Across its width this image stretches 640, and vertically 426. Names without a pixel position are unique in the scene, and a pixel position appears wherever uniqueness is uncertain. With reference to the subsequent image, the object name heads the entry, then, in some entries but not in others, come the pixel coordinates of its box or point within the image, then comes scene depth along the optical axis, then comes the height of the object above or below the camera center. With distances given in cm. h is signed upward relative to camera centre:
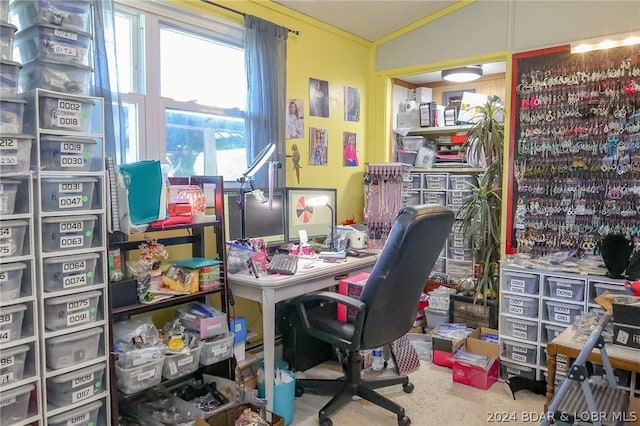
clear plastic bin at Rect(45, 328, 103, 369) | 175 -65
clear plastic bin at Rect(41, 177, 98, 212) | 175 -5
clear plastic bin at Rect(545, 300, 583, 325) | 264 -74
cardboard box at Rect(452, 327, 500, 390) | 276 -112
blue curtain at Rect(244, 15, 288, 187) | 295 +62
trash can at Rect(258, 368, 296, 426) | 233 -109
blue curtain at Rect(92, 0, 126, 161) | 216 +53
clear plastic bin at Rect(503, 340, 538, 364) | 276 -102
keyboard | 244 -45
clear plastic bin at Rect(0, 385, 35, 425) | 162 -79
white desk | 228 -56
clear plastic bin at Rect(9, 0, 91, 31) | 175 +65
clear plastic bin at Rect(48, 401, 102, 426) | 176 -92
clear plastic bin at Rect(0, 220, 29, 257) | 162 -20
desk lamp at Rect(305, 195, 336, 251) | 314 -15
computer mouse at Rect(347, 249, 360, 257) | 303 -47
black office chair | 210 -58
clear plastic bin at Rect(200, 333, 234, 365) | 222 -82
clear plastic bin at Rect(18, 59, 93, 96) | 176 +40
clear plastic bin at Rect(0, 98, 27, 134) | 162 +23
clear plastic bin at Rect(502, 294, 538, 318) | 279 -75
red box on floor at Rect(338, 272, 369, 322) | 240 -58
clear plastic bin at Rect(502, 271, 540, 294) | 279 -61
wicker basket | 208 -107
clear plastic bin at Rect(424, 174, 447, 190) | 419 +0
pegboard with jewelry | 280 +21
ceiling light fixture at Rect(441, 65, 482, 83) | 383 +91
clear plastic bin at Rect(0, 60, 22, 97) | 163 +37
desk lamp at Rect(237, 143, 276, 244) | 261 -3
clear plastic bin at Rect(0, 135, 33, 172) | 161 +10
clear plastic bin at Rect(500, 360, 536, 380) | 276 -114
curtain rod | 275 +105
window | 250 +54
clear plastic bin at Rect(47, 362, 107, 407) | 178 -80
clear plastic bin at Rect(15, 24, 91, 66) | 174 +53
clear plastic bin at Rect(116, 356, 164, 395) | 193 -83
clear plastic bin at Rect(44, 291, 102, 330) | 175 -50
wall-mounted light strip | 277 +85
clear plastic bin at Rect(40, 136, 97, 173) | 174 +10
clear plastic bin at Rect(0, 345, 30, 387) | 161 -64
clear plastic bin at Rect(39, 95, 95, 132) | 172 +26
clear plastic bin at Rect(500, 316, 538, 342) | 278 -89
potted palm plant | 341 -19
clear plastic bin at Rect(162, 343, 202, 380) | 206 -82
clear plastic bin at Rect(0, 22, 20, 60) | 163 +50
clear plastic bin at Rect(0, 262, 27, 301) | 161 -35
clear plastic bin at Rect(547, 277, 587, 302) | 262 -61
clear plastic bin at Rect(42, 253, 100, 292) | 175 -35
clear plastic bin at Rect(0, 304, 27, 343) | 161 -50
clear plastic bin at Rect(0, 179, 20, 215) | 162 -5
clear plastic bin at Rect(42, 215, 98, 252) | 174 -20
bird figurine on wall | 333 +17
